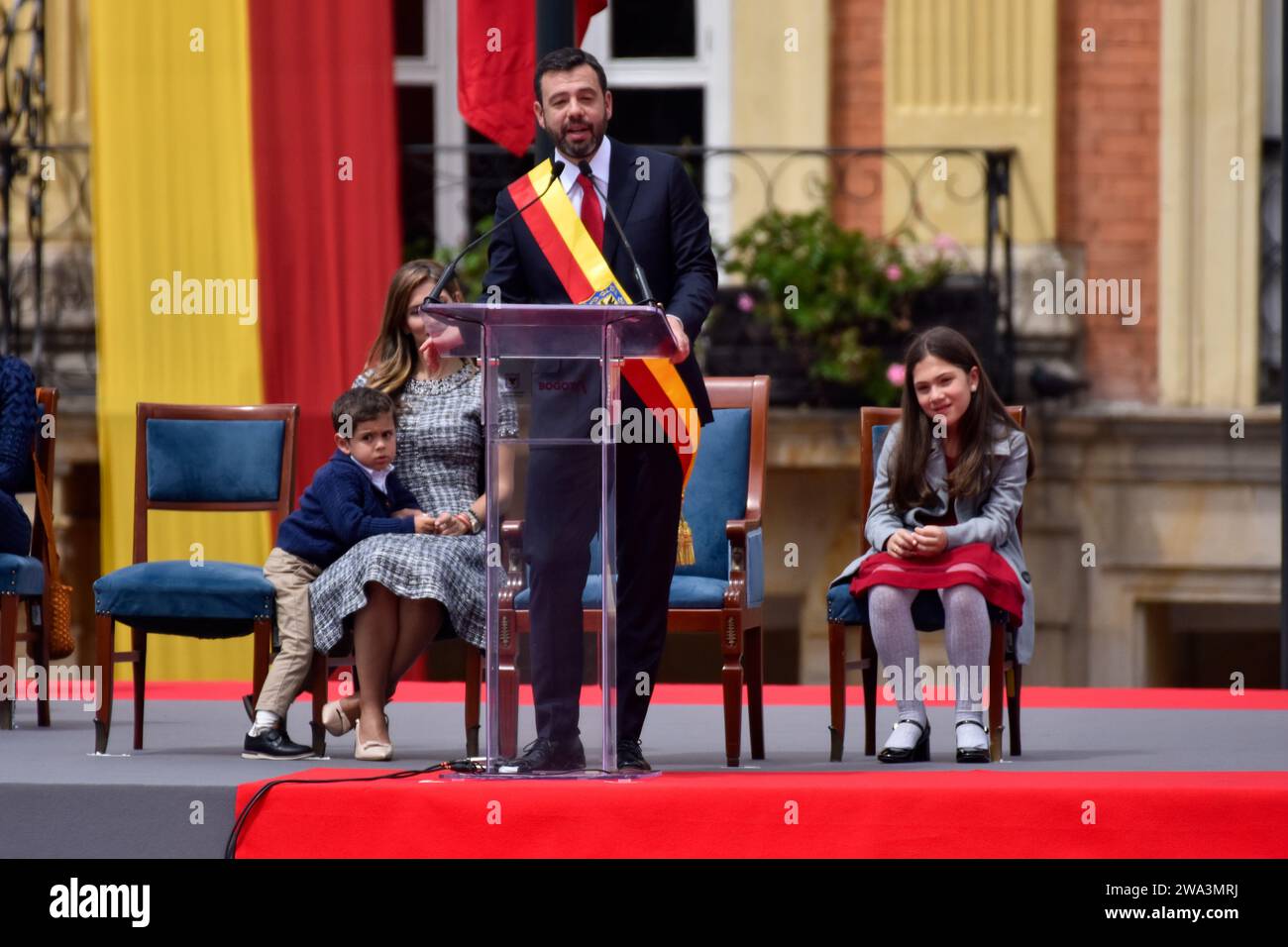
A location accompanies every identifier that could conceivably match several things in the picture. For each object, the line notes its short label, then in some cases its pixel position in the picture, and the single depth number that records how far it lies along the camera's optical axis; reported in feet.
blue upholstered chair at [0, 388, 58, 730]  35.55
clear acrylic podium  25.98
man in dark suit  26.99
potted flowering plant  56.08
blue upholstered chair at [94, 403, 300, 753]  36.47
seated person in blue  36.22
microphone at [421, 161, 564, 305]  26.04
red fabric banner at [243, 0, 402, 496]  47.70
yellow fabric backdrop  47.11
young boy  31.99
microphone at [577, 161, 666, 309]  25.49
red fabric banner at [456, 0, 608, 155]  39.96
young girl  31.12
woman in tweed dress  31.27
